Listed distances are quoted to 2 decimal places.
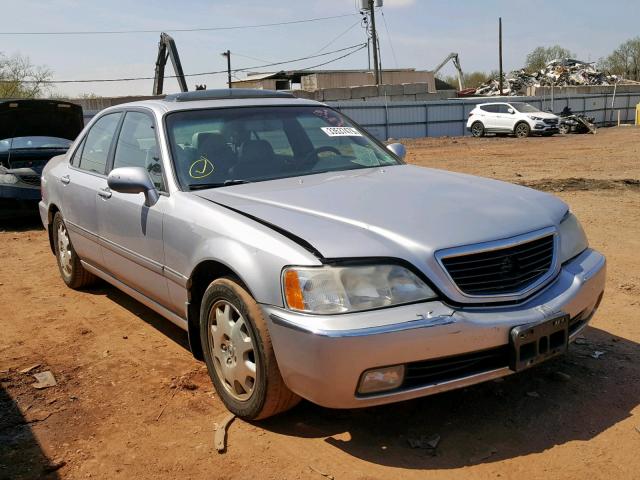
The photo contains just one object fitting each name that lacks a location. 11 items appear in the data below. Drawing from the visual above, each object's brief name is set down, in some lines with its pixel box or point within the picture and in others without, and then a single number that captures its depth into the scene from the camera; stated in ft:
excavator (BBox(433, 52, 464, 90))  240.53
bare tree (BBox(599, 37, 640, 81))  228.22
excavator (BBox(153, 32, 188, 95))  104.17
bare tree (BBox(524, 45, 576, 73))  239.32
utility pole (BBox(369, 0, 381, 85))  137.08
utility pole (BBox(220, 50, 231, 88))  178.23
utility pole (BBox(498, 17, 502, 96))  166.20
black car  28.66
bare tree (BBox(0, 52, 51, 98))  128.26
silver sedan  8.66
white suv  91.91
